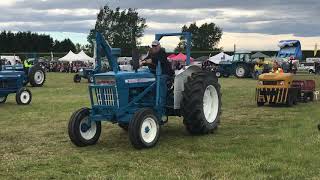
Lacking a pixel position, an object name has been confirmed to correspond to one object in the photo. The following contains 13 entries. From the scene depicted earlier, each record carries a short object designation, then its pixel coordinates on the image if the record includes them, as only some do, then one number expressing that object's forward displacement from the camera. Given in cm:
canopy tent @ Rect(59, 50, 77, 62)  5593
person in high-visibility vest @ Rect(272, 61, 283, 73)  1550
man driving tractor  866
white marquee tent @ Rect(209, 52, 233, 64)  4979
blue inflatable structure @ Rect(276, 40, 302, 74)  3900
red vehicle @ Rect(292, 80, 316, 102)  1543
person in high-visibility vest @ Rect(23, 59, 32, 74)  2535
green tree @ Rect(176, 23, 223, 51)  9750
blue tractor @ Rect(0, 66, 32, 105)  1566
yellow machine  1415
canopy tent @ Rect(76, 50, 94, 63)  5633
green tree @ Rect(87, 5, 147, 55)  8512
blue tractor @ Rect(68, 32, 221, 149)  784
